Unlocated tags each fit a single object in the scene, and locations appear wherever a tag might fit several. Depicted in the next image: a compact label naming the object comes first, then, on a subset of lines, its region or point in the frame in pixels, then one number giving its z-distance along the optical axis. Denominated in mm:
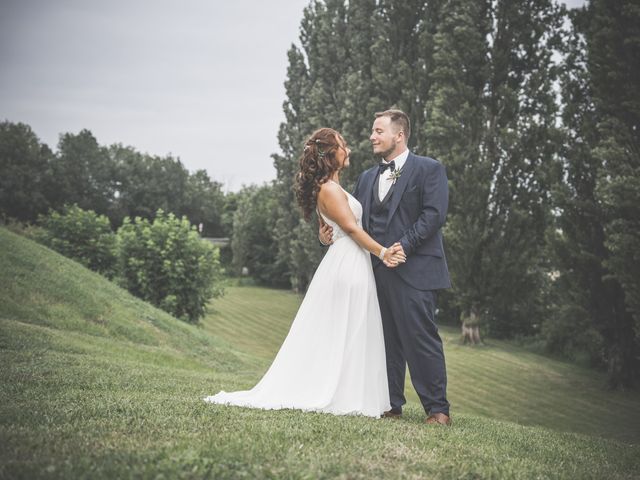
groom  4613
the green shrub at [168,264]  17188
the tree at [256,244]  49656
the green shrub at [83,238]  17828
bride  4602
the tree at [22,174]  49281
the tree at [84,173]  53281
